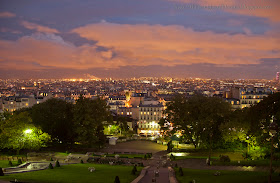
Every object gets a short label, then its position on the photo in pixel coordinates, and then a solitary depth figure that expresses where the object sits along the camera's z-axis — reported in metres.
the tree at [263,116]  33.97
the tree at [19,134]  43.03
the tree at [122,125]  74.94
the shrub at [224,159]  37.75
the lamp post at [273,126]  19.67
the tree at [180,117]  50.47
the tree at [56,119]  54.66
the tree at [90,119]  52.19
